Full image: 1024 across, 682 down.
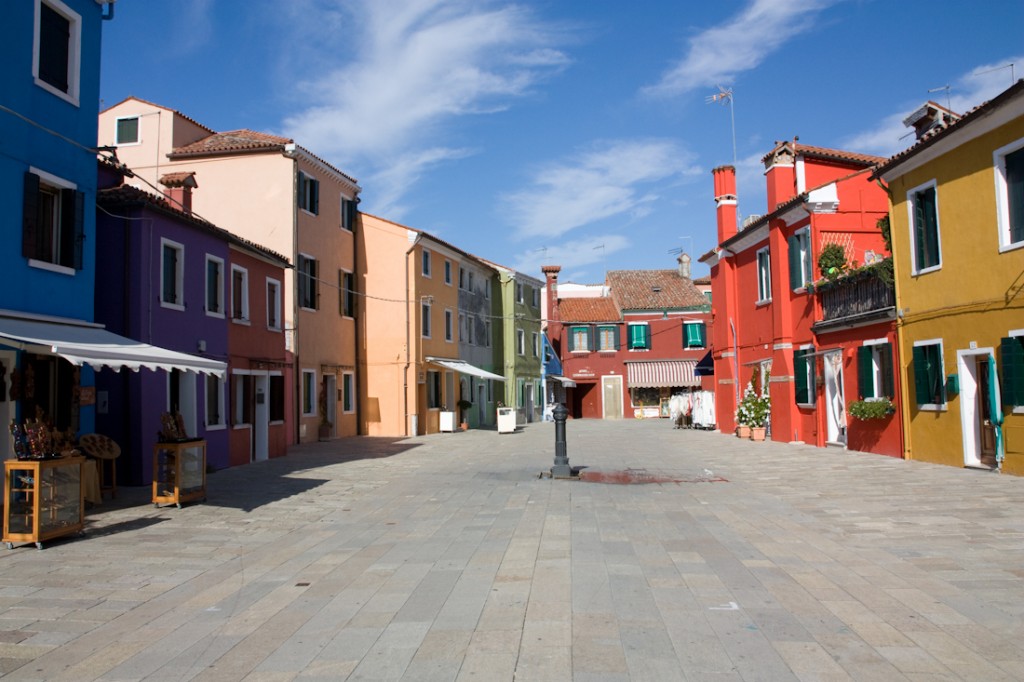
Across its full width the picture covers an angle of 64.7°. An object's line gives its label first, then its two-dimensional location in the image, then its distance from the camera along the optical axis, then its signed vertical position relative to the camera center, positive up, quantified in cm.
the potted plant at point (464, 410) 3522 -13
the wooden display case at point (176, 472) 1130 -84
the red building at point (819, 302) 1827 +252
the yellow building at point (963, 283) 1328 +206
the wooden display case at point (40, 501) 841 -90
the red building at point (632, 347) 5022 +352
